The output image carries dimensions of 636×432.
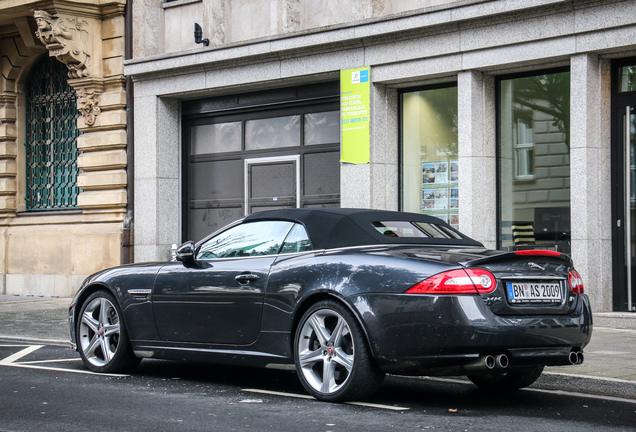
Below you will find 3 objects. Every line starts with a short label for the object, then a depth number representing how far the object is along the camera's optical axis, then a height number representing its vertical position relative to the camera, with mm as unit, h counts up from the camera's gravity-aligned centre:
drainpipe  18062 +1774
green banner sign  14727 +1590
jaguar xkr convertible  6215 -594
